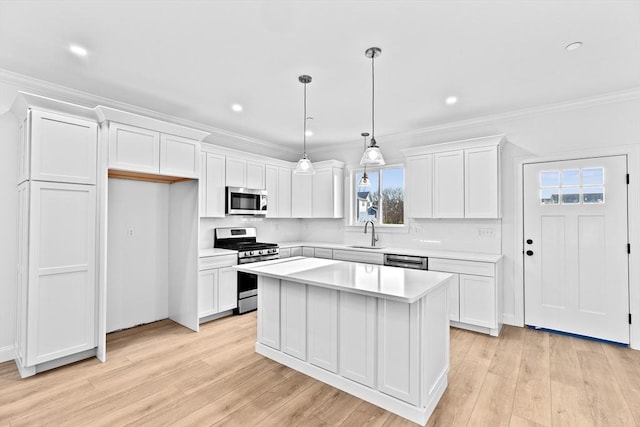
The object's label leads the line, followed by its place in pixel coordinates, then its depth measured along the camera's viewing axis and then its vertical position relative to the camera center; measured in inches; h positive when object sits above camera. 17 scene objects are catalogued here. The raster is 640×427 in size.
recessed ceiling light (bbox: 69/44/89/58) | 97.0 +52.8
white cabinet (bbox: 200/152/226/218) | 165.9 +17.2
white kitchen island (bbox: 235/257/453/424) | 84.4 -35.0
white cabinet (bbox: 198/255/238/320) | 155.5 -35.9
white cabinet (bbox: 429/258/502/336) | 142.7 -36.3
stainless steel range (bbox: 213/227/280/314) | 172.7 -19.9
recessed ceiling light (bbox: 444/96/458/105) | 137.6 +53.0
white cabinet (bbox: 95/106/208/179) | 121.5 +30.4
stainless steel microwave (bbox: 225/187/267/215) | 177.8 +9.1
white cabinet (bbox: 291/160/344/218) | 216.7 +17.3
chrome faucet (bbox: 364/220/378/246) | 203.0 -10.6
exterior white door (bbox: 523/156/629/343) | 134.3 -13.4
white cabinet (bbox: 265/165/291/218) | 204.7 +17.8
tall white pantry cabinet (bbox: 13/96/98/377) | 105.3 -6.5
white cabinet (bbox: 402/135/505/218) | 153.6 +20.2
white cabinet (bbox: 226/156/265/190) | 179.9 +26.1
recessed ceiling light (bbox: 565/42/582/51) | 95.0 +53.2
